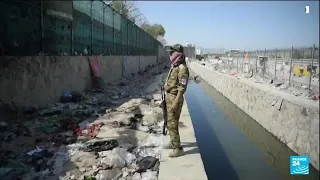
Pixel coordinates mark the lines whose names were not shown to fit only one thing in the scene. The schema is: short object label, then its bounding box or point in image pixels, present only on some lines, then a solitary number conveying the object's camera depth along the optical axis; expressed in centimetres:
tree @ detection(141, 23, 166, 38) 6638
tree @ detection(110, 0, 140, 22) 3923
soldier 350
